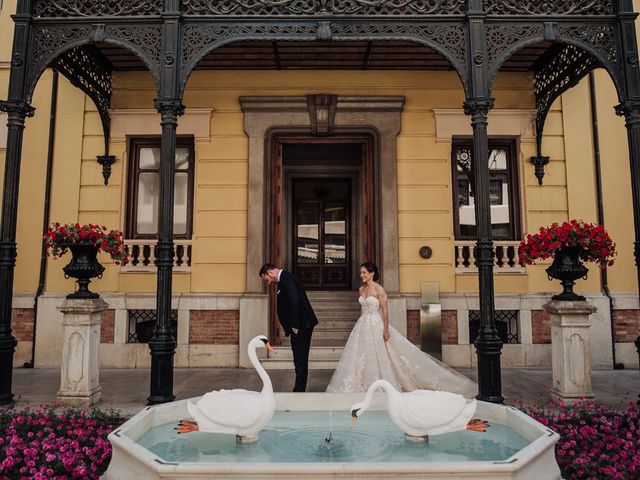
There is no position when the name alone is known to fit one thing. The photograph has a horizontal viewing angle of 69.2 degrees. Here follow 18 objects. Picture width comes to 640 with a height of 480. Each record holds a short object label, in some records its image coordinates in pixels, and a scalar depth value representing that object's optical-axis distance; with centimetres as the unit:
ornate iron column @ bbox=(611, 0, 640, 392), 600
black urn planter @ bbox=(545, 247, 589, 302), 591
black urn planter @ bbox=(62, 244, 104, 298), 587
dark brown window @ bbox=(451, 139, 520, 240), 898
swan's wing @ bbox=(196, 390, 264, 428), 343
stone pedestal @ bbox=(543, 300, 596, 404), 573
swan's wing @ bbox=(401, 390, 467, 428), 342
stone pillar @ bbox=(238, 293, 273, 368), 831
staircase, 814
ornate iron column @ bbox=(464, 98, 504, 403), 566
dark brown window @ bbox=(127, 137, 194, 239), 900
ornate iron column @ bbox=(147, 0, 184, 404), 572
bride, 627
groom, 602
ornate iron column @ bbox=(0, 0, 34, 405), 598
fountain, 269
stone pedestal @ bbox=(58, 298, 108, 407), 573
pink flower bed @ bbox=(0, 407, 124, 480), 364
